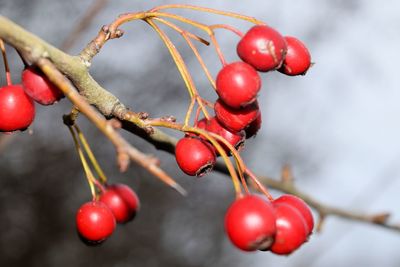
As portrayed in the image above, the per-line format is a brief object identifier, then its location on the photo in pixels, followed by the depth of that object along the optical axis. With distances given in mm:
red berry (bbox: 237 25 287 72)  239
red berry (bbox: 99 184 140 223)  286
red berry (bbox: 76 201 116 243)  269
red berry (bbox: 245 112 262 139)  259
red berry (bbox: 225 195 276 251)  223
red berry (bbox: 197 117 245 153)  251
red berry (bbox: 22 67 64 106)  243
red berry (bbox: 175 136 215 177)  245
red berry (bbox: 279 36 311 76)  251
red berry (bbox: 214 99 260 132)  246
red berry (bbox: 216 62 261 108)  238
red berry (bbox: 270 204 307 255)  228
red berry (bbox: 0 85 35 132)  246
